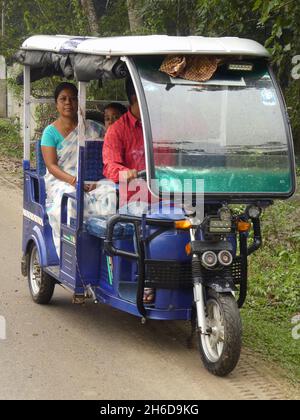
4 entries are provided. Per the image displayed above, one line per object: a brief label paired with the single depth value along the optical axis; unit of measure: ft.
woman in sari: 21.91
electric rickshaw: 17.47
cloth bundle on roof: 18.34
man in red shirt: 19.61
